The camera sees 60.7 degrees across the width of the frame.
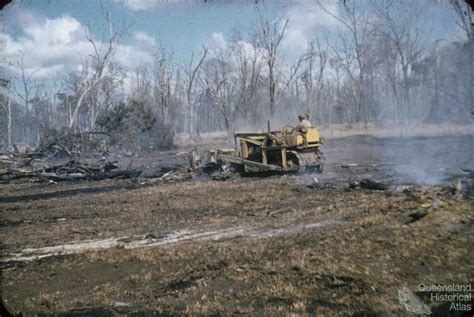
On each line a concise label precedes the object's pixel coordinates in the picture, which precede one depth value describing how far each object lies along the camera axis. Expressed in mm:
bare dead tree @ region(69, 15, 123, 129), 40797
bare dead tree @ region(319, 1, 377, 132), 37250
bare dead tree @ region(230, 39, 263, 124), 51469
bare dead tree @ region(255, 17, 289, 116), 40469
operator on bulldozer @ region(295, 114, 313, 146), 16844
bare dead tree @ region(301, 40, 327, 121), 58719
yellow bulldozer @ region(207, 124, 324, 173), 16891
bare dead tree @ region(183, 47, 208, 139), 50825
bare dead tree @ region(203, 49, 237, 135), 55631
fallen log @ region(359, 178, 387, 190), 12355
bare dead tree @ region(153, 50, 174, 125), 52706
